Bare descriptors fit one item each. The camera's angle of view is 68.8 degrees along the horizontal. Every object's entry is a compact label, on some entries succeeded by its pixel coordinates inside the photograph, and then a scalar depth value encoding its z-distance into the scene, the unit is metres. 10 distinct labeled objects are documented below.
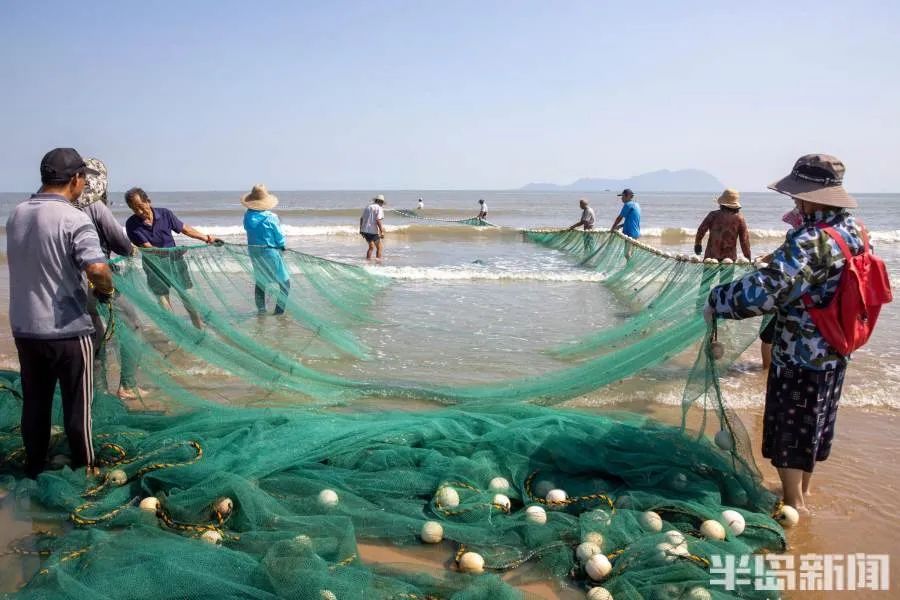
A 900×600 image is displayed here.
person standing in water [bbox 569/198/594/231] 14.11
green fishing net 2.25
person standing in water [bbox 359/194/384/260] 12.80
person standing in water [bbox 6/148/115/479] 2.82
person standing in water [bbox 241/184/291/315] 5.50
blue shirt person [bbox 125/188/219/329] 4.23
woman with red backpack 2.55
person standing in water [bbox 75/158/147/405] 3.62
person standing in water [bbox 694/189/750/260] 6.44
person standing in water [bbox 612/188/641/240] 10.52
